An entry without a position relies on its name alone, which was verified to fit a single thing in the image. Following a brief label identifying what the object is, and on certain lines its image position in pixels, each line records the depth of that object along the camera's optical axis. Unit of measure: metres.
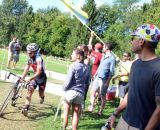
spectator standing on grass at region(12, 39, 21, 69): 14.92
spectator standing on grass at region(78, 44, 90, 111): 6.37
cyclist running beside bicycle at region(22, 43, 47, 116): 6.45
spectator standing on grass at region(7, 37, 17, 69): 14.68
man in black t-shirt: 2.46
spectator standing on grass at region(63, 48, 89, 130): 5.21
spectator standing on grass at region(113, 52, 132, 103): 6.94
